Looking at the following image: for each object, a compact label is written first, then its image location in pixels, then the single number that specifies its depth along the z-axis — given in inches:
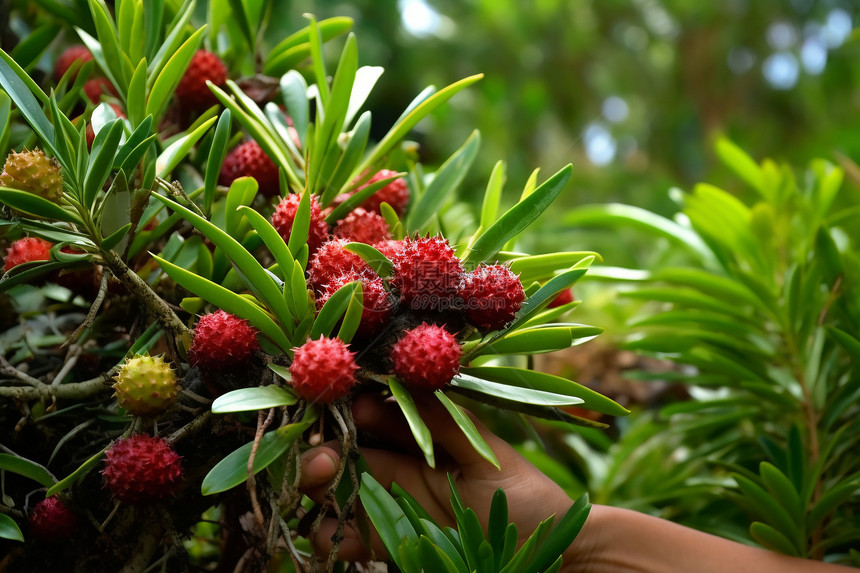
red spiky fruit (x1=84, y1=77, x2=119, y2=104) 25.1
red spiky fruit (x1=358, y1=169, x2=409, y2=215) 21.6
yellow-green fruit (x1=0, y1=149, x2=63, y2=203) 15.4
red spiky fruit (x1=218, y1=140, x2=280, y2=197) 21.3
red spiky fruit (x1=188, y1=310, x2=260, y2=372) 16.0
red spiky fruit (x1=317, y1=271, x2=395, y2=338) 16.7
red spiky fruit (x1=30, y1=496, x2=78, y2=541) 17.2
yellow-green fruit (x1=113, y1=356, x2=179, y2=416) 15.6
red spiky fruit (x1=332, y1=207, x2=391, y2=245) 19.3
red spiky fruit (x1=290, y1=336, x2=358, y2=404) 15.1
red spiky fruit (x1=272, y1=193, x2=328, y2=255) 18.5
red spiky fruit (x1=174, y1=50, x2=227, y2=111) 23.0
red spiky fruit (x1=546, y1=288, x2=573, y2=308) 22.1
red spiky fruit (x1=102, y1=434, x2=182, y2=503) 15.4
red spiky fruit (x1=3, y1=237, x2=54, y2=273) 18.2
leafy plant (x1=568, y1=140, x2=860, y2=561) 25.1
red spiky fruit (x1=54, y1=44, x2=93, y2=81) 25.4
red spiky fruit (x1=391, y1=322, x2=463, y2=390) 15.7
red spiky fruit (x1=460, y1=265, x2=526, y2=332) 16.7
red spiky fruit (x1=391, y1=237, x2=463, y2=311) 16.6
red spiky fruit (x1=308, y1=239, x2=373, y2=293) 17.3
